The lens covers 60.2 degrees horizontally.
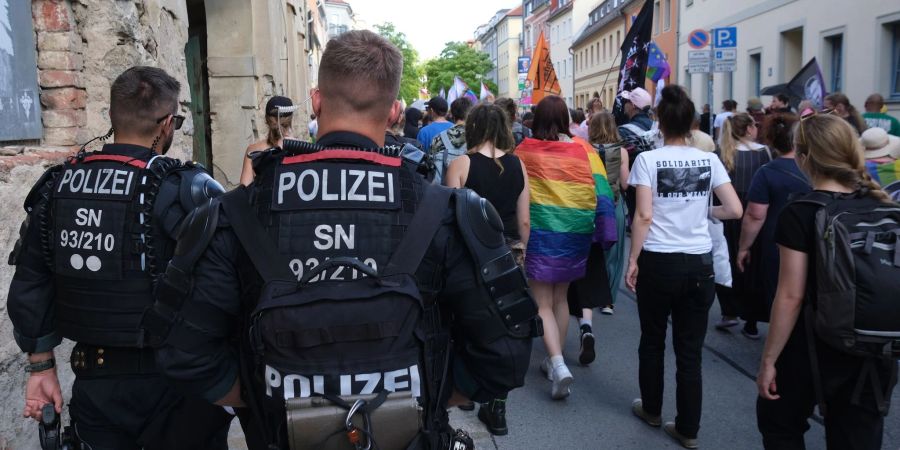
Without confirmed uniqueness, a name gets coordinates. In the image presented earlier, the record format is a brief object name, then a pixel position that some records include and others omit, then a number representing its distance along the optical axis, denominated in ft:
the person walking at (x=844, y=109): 27.51
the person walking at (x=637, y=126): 24.64
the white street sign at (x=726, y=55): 43.39
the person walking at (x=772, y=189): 17.02
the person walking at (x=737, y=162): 21.28
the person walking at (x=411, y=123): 40.27
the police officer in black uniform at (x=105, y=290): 8.81
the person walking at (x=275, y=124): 18.35
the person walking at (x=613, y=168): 19.71
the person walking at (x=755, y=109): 33.81
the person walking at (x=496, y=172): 16.12
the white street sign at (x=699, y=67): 44.86
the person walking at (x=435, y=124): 28.04
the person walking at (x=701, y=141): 24.09
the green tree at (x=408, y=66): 238.97
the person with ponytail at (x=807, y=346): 9.73
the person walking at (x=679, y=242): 14.06
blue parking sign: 43.27
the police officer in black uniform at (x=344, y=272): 5.93
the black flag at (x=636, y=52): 31.37
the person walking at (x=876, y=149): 18.56
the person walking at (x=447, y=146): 20.47
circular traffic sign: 46.16
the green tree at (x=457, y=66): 316.40
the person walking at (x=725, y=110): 47.80
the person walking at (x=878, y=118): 30.40
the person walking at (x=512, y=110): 23.83
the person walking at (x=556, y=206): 16.78
